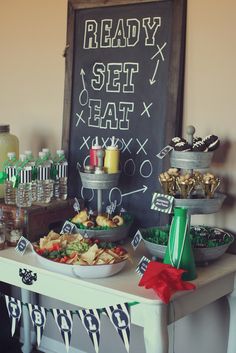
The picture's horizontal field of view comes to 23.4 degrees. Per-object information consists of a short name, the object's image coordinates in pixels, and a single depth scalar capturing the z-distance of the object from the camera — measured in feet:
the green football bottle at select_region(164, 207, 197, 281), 5.37
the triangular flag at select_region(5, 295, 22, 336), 5.81
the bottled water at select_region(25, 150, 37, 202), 6.89
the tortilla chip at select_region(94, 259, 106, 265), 5.46
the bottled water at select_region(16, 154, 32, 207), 6.75
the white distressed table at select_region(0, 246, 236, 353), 5.05
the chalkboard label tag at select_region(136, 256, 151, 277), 5.51
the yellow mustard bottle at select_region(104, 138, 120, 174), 6.59
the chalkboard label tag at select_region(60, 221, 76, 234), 6.43
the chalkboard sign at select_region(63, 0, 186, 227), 6.63
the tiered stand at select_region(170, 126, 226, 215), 5.80
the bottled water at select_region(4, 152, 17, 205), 6.92
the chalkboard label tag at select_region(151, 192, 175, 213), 5.74
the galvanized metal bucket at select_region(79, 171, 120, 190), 6.43
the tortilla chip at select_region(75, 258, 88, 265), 5.50
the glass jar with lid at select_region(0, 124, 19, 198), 7.28
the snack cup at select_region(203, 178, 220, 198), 5.93
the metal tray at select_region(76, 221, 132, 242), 6.33
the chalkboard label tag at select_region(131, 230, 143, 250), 6.09
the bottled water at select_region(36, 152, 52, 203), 6.91
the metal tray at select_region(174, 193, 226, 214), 5.78
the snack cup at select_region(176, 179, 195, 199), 5.87
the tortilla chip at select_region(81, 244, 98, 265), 5.54
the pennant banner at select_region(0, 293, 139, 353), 5.17
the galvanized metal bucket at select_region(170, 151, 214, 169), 5.85
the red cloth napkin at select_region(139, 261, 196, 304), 4.99
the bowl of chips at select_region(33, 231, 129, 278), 5.49
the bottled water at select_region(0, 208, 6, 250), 6.46
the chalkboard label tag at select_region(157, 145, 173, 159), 6.16
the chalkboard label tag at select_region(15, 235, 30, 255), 6.26
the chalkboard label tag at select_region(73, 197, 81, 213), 6.67
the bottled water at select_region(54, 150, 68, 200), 7.14
